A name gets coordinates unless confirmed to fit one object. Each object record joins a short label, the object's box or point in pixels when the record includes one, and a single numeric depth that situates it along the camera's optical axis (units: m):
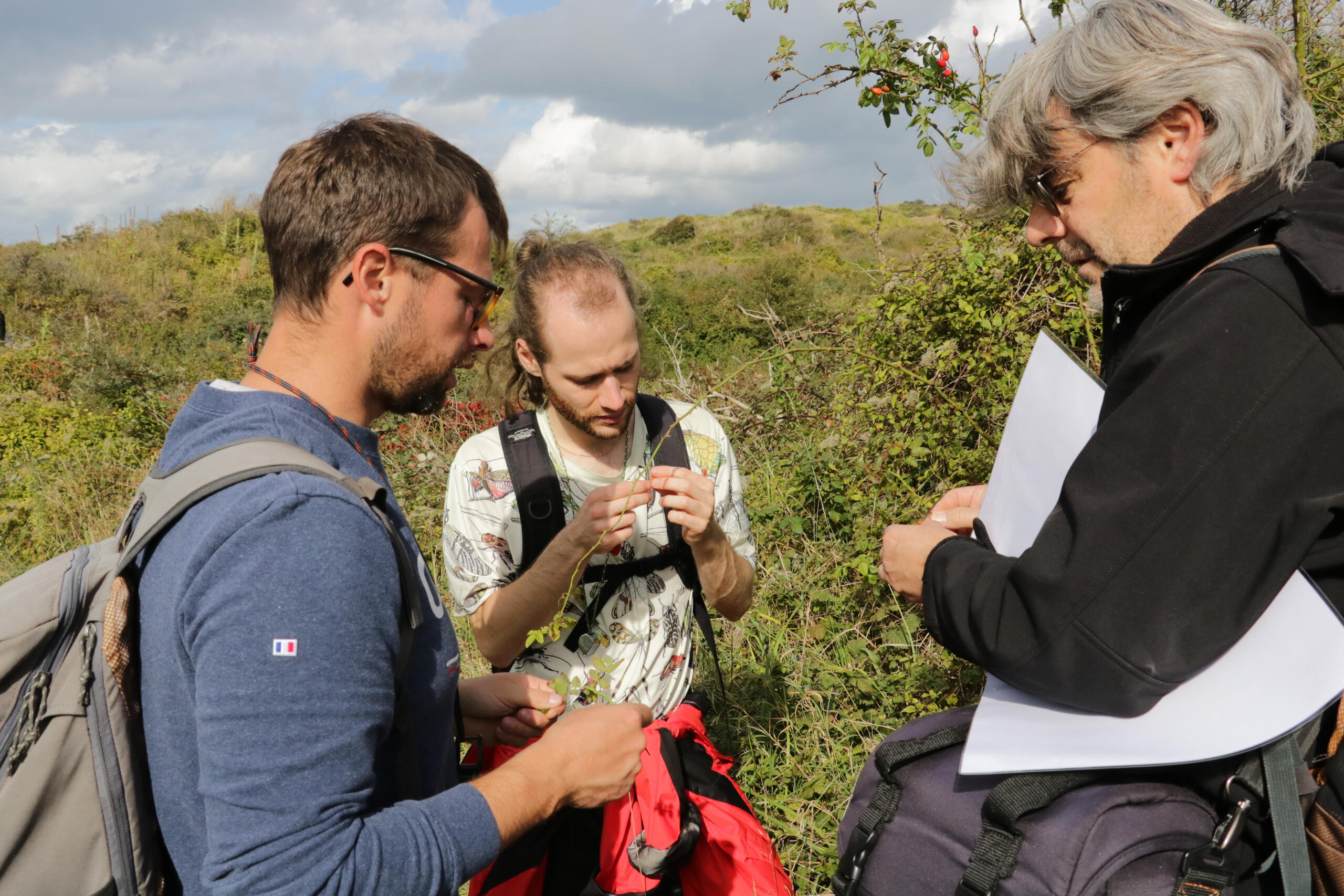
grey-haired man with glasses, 1.15
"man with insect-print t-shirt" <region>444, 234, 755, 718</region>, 2.16
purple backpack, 1.19
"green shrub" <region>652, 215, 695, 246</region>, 31.05
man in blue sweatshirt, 1.06
